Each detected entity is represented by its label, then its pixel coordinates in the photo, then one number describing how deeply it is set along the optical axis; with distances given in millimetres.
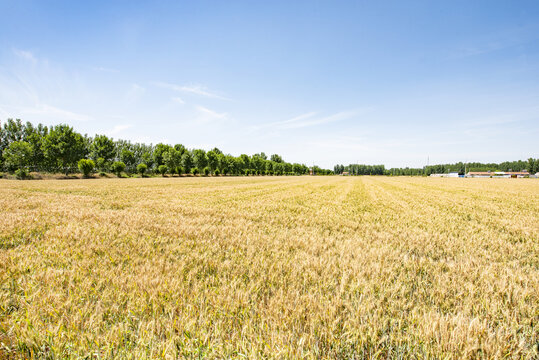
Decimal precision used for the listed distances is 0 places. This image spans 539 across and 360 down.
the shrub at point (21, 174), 37250
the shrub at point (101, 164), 55638
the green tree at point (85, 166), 44050
